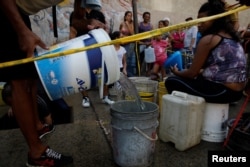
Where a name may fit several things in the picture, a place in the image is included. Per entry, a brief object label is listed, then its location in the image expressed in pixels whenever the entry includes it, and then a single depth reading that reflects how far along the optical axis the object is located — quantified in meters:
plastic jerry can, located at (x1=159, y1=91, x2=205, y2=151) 2.53
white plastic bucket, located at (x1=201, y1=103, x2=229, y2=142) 2.76
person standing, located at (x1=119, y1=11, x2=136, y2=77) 6.65
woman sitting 2.71
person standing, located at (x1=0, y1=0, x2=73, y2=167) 1.77
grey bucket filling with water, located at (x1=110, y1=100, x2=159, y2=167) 2.07
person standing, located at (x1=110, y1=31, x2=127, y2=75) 5.40
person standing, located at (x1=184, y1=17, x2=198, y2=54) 7.67
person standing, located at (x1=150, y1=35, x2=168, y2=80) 6.42
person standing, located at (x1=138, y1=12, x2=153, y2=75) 7.32
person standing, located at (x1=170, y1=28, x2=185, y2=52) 7.85
